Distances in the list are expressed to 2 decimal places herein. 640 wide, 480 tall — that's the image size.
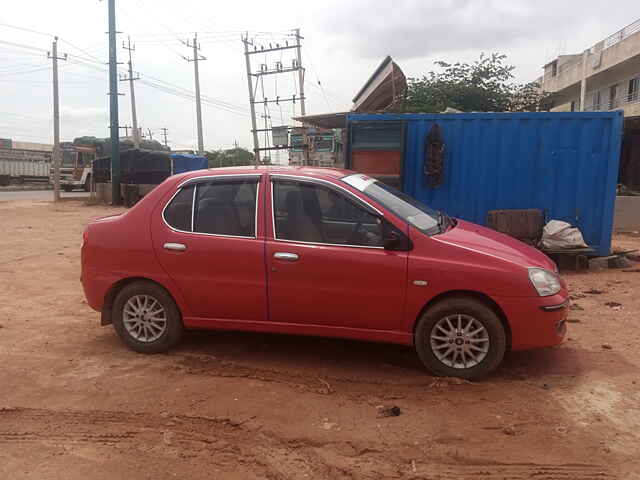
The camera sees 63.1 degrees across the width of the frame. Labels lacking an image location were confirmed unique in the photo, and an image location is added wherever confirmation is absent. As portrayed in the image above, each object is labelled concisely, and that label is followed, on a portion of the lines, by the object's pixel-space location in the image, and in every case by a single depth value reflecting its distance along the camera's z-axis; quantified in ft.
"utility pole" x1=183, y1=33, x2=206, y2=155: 119.14
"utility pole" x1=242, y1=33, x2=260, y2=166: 108.06
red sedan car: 12.46
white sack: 25.00
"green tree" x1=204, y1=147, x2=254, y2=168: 233.23
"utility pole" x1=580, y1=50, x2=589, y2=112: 85.10
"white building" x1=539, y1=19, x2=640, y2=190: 61.21
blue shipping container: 25.70
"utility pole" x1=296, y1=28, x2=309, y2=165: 122.31
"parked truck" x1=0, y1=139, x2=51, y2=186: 135.95
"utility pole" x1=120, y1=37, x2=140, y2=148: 116.33
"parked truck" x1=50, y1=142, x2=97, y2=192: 105.29
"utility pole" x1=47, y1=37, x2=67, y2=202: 81.20
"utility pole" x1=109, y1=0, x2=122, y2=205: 71.26
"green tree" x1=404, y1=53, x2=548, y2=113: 66.39
